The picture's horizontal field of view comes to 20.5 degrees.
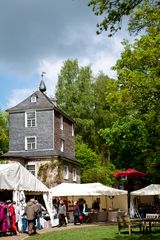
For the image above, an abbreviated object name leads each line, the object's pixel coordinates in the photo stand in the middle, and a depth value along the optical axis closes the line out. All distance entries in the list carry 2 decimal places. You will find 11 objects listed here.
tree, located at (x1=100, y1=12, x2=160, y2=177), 21.73
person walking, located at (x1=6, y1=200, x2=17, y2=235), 22.88
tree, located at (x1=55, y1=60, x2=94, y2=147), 61.66
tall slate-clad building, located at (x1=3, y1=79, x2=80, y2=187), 46.72
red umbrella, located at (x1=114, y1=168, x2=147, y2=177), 41.41
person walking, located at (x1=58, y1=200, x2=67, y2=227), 29.00
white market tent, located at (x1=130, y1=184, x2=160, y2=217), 35.25
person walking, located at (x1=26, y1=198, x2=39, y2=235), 22.23
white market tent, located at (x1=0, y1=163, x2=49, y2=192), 24.53
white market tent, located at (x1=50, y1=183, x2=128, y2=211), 33.81
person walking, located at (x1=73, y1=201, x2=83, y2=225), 31.09
